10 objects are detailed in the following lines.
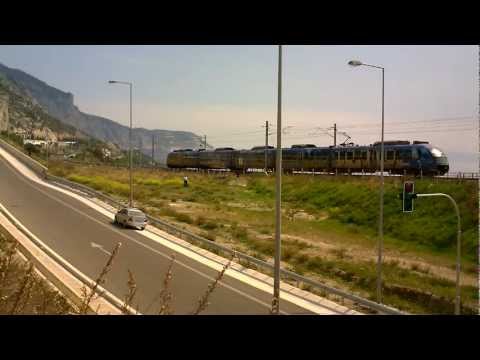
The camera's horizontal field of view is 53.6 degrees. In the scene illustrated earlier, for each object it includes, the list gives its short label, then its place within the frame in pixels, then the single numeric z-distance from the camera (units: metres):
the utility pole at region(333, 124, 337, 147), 68.31
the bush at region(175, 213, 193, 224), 37.91
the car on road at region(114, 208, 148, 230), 30.94
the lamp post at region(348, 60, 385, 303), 16.85
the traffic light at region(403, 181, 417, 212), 16.92
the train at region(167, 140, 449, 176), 43.59
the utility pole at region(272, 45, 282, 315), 14.66
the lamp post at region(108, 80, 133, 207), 38.26
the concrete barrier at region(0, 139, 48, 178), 63.00
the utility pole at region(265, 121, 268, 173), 56.96
